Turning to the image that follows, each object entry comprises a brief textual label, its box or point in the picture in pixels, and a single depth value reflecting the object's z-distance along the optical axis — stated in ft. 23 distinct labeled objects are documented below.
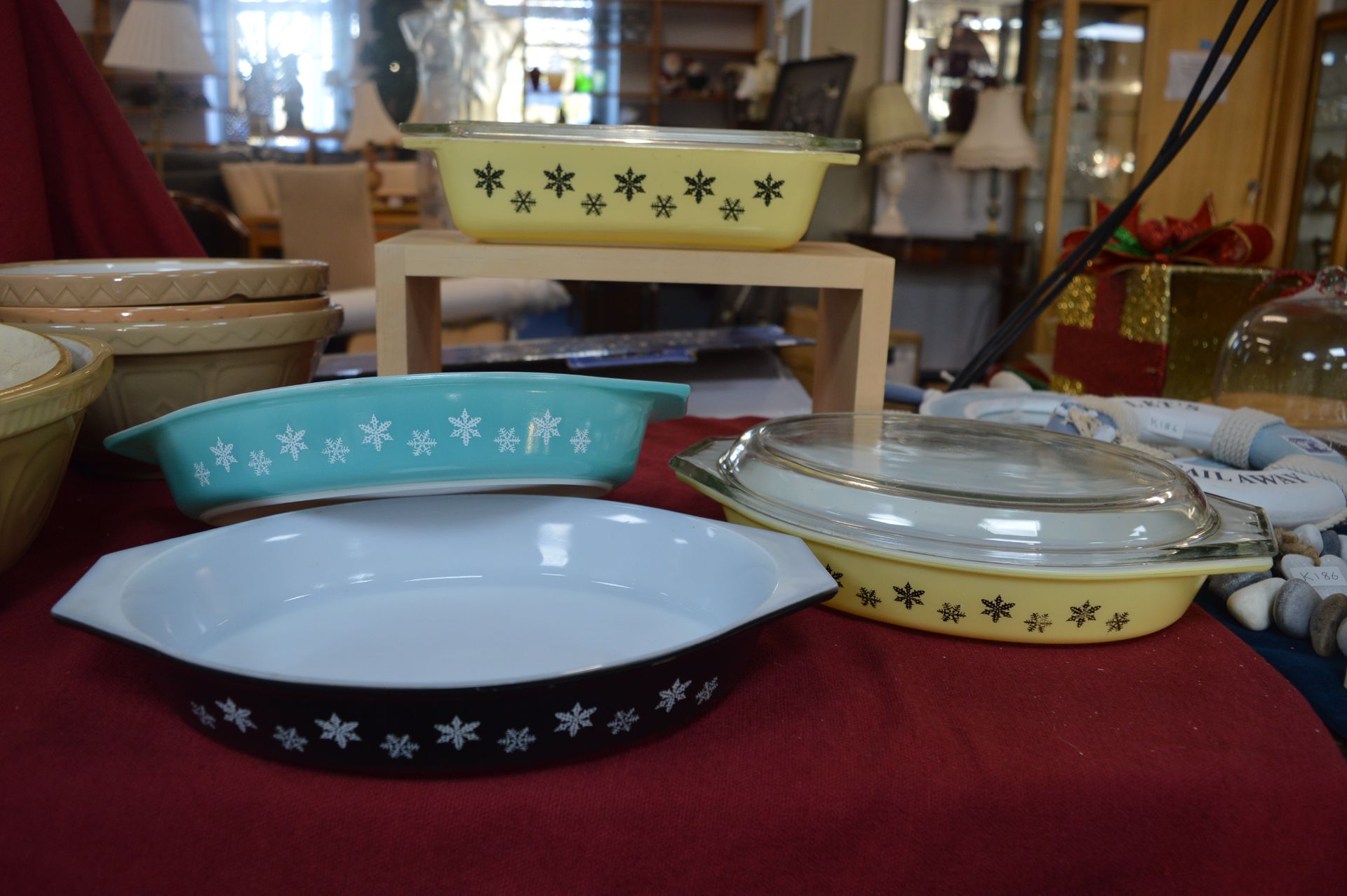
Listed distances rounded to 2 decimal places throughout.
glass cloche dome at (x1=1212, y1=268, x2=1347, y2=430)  2.37
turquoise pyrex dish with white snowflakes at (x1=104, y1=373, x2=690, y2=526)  1.22
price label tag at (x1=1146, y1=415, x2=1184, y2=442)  2.12
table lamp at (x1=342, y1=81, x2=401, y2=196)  15.30
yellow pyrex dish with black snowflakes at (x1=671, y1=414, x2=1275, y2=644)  1.21
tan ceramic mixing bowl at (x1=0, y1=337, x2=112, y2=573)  1.16
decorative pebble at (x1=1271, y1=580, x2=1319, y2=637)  1.37
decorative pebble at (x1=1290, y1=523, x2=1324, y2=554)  1.57
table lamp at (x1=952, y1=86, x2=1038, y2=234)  11.26
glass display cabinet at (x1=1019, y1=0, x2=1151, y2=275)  11.10
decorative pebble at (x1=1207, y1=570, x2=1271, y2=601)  1.46
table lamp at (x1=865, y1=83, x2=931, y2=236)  11.19
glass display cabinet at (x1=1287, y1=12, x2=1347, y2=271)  10.93
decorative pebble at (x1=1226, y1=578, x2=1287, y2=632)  1.41
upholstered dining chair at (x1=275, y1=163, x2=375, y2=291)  9.17
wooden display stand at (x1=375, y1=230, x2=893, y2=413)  1.79
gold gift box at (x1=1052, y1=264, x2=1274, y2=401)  3.16
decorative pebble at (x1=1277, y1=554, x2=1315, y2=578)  1.46
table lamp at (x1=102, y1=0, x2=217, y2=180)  10.27
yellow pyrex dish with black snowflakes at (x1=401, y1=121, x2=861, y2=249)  1.76
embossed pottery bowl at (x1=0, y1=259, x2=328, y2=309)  1.71
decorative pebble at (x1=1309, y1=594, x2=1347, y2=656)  1.31
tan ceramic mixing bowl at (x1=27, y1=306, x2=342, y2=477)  1.71
